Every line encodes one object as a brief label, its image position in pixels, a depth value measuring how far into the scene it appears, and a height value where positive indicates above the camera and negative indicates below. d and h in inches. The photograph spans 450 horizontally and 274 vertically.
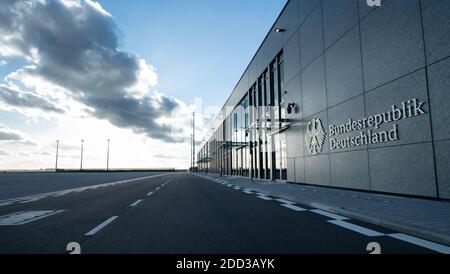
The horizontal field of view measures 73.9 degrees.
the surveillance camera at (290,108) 786.3 +168.4
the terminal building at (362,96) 356.2 +124.0
